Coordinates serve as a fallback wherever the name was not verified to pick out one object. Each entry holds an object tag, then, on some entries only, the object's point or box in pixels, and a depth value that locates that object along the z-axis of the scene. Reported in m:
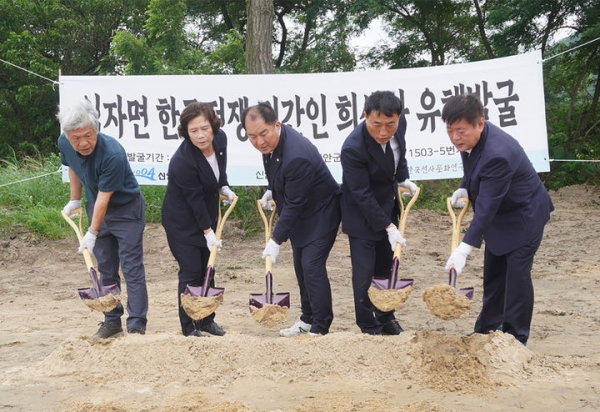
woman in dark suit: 4.37
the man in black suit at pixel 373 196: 4.20
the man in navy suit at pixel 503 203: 3.92
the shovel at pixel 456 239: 3.97
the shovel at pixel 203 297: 4.36
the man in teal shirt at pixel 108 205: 4.44
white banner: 7.72
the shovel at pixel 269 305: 4.21
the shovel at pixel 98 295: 4.43
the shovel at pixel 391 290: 4.20
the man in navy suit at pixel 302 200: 4.28
